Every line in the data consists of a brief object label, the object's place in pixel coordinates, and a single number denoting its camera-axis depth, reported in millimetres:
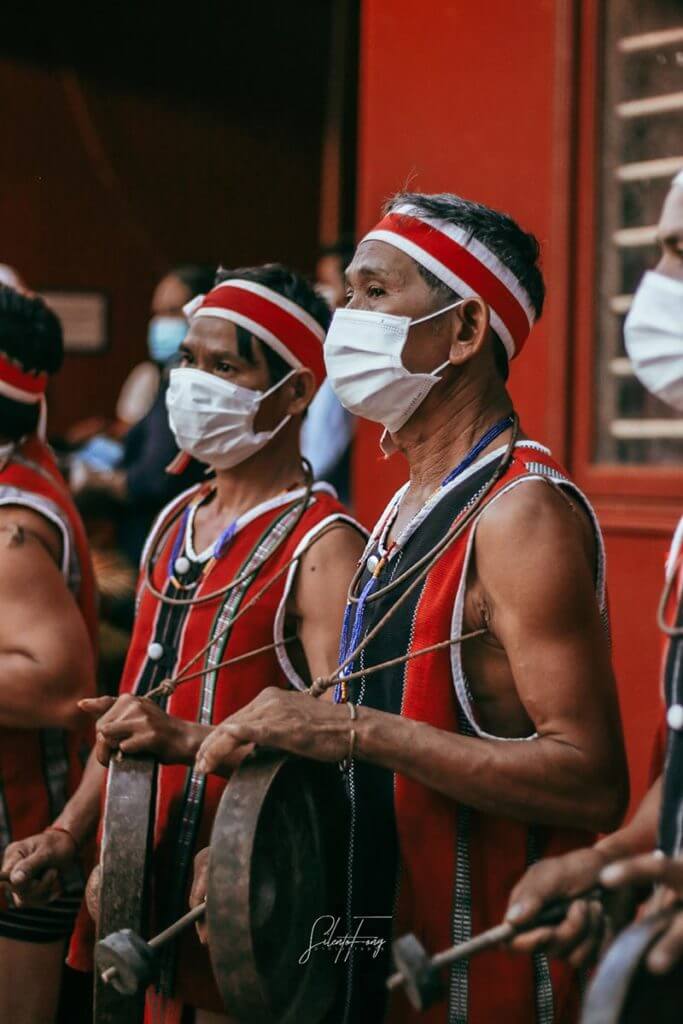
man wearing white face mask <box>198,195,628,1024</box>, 4598
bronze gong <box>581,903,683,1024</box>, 3334
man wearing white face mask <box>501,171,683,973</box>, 3662
